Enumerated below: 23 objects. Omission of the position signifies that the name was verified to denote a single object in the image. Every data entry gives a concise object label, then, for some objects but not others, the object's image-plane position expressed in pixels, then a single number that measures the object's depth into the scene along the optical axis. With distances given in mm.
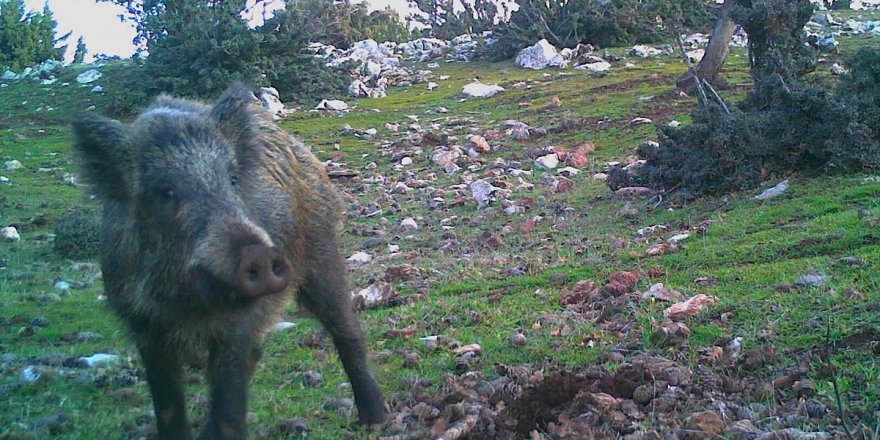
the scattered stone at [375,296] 6871
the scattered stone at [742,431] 3443
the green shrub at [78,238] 9156
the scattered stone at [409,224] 9656
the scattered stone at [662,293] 5699
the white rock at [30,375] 5109
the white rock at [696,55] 20117
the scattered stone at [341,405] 4758
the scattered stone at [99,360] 5562
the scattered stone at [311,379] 5246
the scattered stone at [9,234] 10016
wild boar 3600
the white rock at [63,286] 7760
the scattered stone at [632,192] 9602
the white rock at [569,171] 11732
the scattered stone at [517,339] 5410
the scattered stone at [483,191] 10438
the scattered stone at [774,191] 8336
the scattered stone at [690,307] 5304
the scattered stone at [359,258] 8477
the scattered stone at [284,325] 6509
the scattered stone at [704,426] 3496
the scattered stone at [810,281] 5387
